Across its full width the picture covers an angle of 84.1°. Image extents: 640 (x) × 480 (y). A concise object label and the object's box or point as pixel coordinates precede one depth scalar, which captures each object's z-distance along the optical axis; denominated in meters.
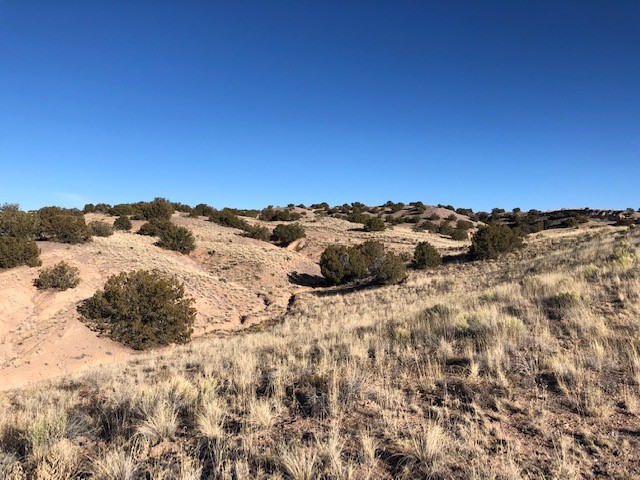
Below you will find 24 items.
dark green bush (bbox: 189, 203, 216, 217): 51.75
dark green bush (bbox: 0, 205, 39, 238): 21.64
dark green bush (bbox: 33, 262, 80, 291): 17.36
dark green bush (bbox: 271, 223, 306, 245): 39.19
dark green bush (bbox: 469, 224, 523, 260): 26.44
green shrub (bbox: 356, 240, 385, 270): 26.81
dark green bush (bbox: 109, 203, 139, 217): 43.71
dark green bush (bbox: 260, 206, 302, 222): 53.59
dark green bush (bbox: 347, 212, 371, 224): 52.22
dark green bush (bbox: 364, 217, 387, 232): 45.69
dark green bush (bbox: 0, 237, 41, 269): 18.11
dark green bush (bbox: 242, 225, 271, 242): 38.81
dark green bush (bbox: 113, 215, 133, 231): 36.38
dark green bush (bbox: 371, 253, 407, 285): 24.21
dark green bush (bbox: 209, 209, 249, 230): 45.05
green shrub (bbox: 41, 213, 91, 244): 23.20
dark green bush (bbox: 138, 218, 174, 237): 33.28
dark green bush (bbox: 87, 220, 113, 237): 28.10
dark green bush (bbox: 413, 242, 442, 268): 27.47
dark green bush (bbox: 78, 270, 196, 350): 15.48
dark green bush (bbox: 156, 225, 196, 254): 30.14
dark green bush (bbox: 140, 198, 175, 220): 41.97
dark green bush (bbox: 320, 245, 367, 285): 26.89
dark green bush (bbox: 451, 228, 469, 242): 46.27
